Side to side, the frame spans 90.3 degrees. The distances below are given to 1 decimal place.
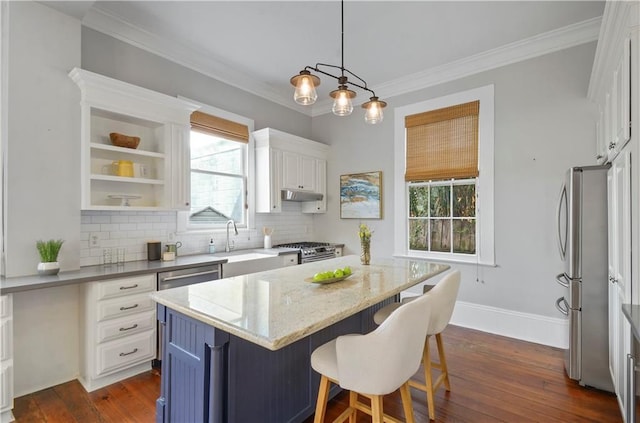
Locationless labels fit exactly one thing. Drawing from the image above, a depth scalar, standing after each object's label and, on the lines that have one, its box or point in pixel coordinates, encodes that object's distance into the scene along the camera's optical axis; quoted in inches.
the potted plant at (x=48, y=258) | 93.1
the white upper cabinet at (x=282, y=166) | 168.1
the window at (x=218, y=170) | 146.7
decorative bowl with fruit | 77.8
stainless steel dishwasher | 109.3
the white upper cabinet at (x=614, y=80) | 69.2
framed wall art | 180.7
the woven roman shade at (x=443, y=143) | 149.9
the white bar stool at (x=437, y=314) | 77.0
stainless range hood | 177.2
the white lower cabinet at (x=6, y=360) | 81.6
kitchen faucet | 157.0
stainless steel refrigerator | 95.0
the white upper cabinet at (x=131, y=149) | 103.9
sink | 130.8
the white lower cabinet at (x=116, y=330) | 95.9
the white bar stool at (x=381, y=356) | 54.2
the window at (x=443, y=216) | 152.2
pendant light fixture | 80.2
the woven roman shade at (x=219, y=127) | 143.8
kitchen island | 54.5
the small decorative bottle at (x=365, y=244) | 103.3
